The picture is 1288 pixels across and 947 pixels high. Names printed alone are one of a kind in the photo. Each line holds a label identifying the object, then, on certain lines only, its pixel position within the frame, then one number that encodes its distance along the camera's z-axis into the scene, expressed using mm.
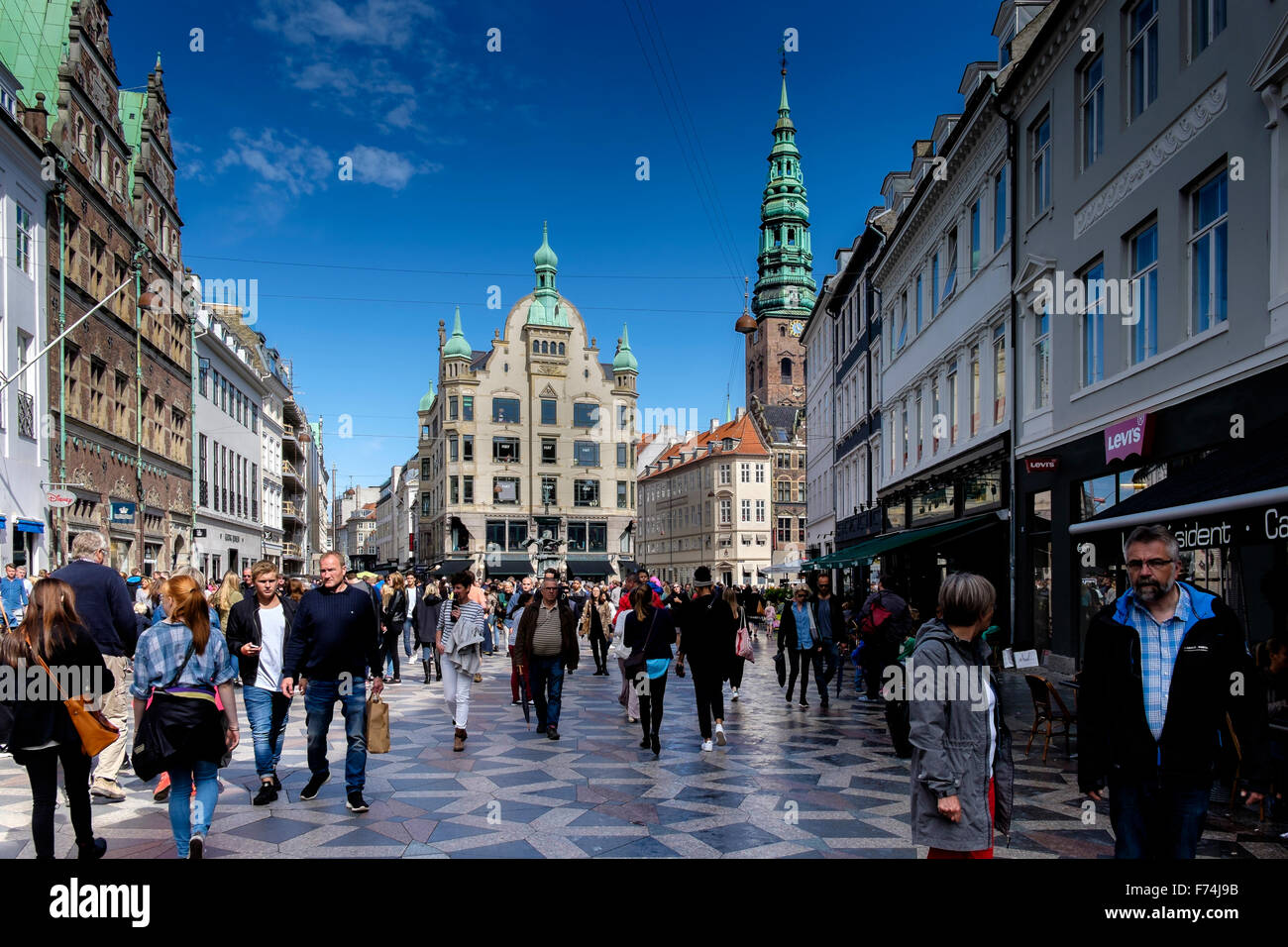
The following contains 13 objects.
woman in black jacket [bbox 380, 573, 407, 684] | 17953
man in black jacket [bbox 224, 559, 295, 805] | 8094
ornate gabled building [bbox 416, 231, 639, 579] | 67438
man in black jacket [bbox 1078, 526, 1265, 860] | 4375
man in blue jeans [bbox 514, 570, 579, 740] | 11133
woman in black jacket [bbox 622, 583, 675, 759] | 10438
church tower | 104312
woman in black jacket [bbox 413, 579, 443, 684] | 18641
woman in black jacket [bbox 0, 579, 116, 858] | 5504
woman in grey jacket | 4316
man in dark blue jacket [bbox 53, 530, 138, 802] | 7312
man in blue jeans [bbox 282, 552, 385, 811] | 7750
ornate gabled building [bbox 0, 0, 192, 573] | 23938
